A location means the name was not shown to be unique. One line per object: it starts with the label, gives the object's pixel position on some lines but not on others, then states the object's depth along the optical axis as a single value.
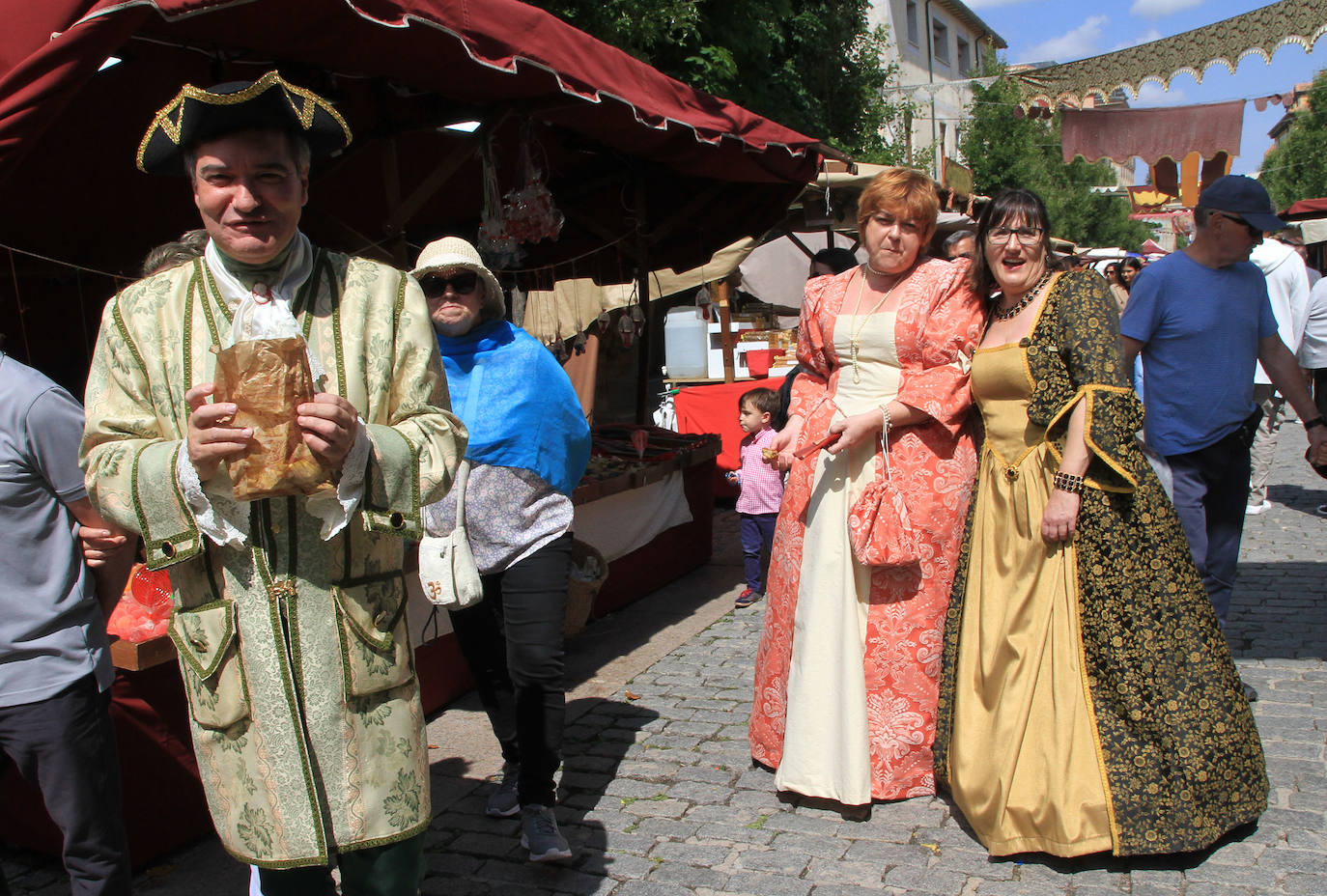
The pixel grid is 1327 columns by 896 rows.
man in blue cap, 4.02
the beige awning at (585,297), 7.90
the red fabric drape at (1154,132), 11.59
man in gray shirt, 2.24
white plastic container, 13.46
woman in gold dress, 2.95
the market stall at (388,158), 3.20
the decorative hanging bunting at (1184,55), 7.70
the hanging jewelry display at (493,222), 5.29
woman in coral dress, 3.43
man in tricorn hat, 1.74
